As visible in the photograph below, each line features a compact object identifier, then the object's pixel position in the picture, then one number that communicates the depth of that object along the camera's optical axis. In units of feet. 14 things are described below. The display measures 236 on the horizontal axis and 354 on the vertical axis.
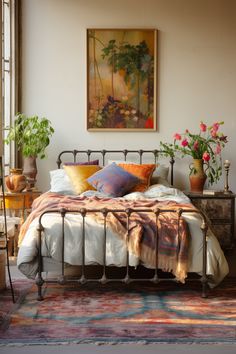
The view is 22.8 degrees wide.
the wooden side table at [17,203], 20.51
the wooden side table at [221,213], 21.80
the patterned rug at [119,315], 12.17
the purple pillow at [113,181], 20.26
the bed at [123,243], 15.16
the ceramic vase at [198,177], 22.49
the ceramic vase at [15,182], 20.73
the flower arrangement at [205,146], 22.67
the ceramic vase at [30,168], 22.79
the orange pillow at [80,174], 21.03
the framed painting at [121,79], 23.32
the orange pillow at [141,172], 21.03
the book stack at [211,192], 22.14
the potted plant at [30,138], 22.45
